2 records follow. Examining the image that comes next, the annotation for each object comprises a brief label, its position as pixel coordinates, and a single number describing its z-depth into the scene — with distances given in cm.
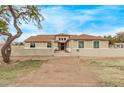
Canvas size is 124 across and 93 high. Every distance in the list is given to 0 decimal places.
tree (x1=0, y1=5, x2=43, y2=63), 645
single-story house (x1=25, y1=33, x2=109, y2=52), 993
